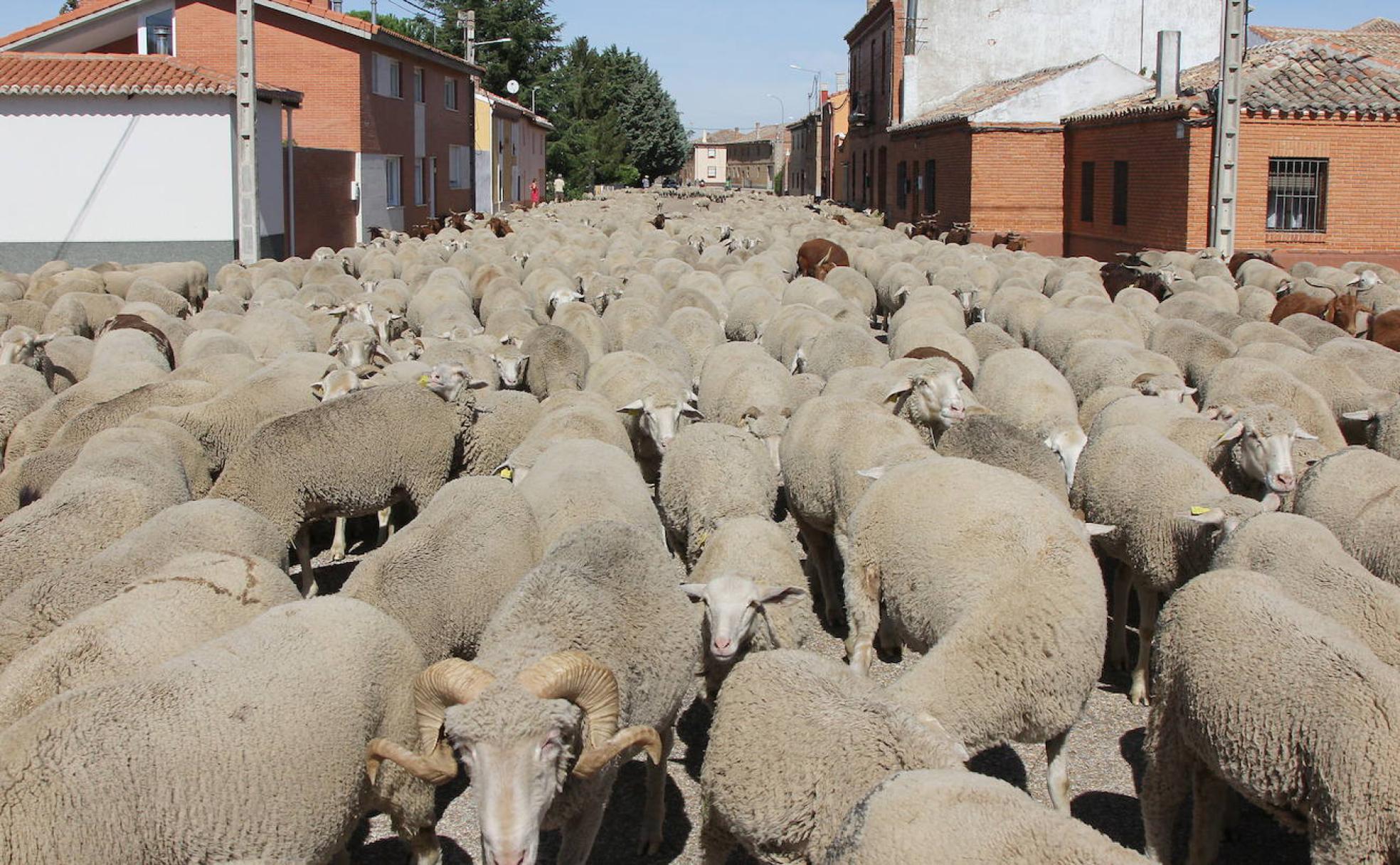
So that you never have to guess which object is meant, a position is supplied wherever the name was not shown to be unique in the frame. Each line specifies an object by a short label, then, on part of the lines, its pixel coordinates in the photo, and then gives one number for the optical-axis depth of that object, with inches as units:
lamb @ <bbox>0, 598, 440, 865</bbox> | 150.3
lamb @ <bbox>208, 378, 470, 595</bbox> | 303.0
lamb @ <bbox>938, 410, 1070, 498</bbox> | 292.0
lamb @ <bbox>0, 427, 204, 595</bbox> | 241.1
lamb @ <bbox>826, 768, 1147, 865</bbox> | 130.0
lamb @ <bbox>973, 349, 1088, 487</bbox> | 370.3
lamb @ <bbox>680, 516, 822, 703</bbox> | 211.8
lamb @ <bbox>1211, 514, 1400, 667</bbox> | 197.0
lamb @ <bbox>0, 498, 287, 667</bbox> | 210.4
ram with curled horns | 153.0
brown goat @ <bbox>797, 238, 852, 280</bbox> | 800.9
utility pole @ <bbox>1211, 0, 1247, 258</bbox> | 822.5
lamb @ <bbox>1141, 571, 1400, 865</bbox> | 159.0
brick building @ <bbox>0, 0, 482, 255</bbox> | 1144.2
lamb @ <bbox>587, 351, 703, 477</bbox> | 354.6
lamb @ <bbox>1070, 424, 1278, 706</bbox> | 250.1
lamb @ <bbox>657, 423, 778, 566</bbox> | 285.7
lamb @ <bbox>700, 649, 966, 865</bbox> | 161.5
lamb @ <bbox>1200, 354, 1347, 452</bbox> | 344.8
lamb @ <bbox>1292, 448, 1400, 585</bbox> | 243.9
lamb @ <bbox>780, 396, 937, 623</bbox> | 287.9
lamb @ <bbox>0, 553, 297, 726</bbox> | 181.5
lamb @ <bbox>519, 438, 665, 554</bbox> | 255.4
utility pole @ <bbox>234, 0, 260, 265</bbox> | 840.9
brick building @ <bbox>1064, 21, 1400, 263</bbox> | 893.2
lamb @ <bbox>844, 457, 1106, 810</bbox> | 194.7
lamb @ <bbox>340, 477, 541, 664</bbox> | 222.1
